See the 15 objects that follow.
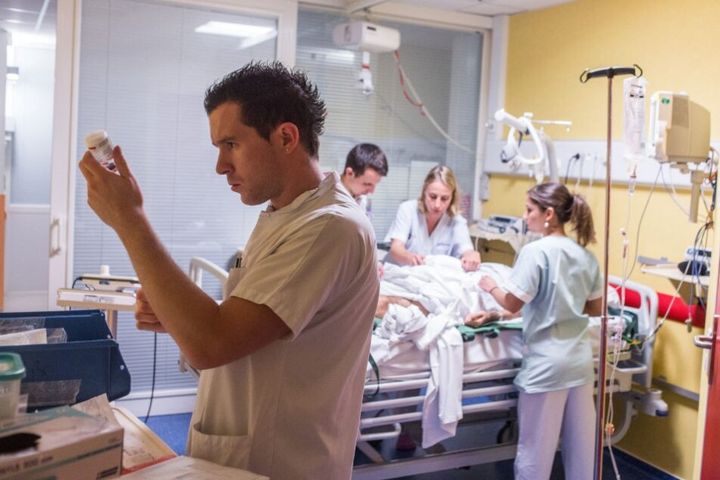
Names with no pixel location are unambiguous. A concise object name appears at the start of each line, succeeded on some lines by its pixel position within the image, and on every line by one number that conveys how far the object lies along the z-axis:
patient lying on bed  3.16
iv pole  2.41
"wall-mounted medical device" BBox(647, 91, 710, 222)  2.86
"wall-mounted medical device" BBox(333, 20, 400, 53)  4.04
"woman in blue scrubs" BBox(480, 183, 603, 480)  2.93
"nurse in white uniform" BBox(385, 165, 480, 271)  3.79
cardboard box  1.00
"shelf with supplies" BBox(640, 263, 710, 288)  3.05
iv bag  2.83
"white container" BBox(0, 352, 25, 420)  1.12
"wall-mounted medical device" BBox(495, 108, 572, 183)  3.60
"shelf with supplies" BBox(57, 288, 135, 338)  2.26
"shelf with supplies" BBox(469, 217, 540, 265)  4.11
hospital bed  2.88
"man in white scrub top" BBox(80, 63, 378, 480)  1.17
